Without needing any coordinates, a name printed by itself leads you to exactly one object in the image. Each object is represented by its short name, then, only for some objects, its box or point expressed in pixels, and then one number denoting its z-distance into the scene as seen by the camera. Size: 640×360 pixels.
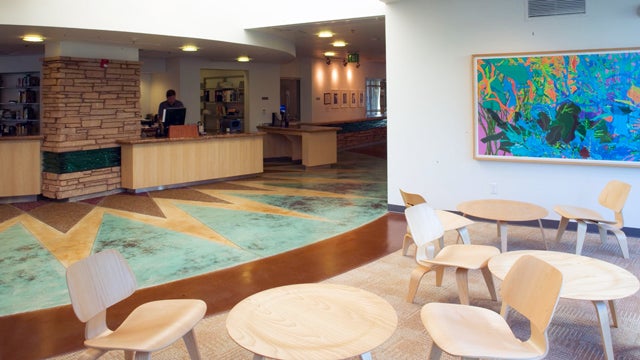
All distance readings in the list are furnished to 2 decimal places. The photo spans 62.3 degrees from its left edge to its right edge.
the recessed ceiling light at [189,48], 9.64
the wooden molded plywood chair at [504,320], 2.45
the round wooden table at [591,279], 3.06
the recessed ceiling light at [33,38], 7.92
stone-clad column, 8.38
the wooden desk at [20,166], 8.21
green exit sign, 14.21
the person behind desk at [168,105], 9.86
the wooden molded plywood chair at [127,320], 2.55
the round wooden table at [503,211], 5.07
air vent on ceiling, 6.03
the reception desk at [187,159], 9.02
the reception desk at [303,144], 11.91
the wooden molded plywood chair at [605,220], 5.12
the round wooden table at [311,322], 2.26
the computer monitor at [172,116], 9.70
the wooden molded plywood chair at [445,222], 4.79
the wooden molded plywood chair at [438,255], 3.82
